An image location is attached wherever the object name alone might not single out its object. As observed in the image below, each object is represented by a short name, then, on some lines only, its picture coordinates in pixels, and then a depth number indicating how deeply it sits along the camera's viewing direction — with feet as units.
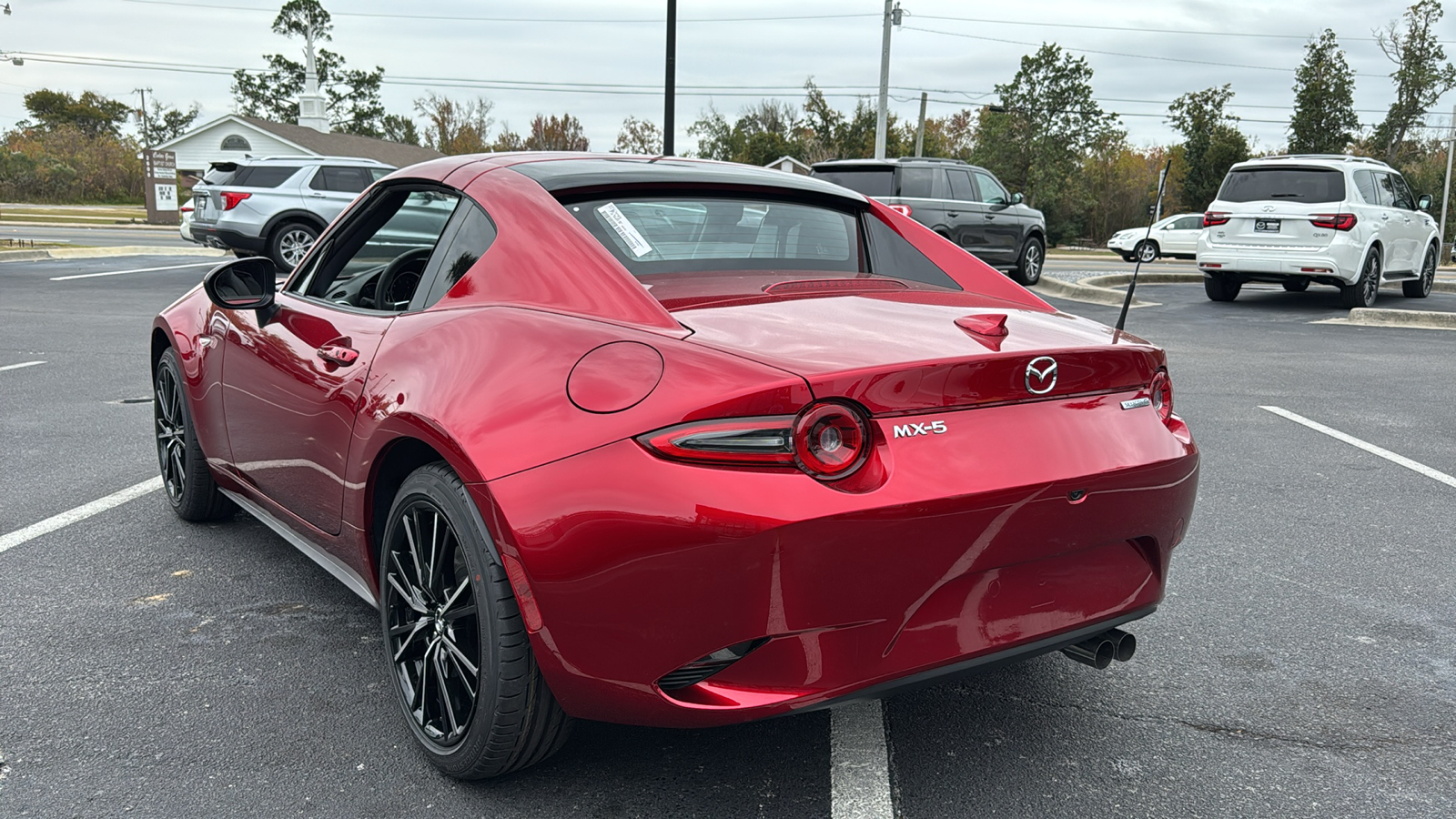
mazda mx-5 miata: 6.70
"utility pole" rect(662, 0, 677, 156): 67.21
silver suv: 56.18
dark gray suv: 52.54
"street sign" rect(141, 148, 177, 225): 128.67
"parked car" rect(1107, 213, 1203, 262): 102.42
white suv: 44.86
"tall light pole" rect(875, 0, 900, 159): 93.45
